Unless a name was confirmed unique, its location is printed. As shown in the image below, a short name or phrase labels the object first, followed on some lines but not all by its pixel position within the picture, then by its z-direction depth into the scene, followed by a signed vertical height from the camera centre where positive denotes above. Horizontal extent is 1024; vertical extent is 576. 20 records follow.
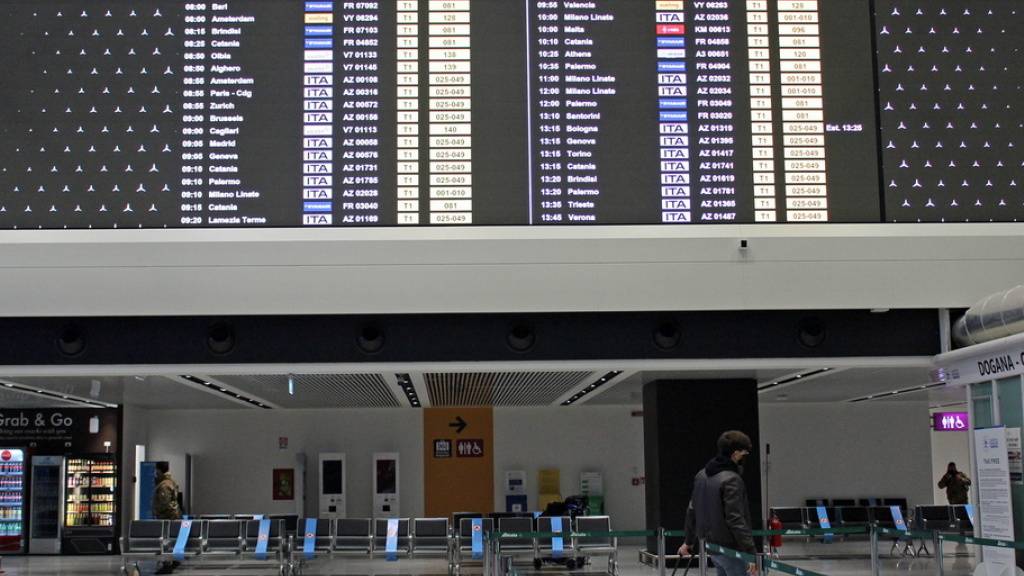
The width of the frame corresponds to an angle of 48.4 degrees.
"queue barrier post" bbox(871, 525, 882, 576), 9.95 -1.05
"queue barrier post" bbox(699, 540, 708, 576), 7.63 -0.83
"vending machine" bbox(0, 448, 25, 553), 18.58 -0.81
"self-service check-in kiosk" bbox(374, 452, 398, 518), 20.86 -0.71
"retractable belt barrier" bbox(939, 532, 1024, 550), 7.72 -0.72
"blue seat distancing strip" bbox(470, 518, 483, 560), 14.12 -1.16
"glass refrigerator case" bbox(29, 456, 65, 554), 18.64 -0.87
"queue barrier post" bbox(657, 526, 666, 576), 9.66 -0.92
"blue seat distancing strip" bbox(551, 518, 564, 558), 13.65 -1.22
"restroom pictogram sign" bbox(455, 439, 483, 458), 21.22 -0.09
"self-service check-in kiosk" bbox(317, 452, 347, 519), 20.83 -0.71
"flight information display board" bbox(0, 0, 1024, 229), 9.27 +2.66
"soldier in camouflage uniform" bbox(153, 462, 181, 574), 16.14 -0.76
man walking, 6.88 -0.39
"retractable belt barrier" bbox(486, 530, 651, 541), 9.72 -0.80
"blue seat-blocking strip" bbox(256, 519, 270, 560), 14.52 -1.17
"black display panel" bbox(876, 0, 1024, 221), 9.39 +2.65
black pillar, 13.50 +0.13
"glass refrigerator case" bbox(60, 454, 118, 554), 18.65 -0.91
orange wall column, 21.14 -0.33
